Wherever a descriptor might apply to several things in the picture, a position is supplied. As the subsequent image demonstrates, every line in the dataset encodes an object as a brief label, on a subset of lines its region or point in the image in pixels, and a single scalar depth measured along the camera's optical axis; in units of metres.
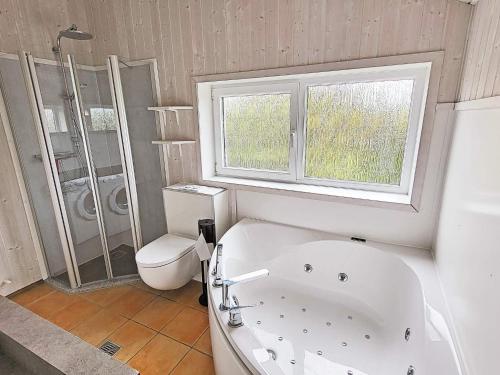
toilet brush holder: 2.10
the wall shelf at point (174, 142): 2.37
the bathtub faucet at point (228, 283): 1.28
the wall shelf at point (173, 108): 2.28
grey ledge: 1.16
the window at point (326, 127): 1.83
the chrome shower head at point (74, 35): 1.99
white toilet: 2.06
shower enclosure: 2.10
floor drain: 1.77
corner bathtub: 1.20
